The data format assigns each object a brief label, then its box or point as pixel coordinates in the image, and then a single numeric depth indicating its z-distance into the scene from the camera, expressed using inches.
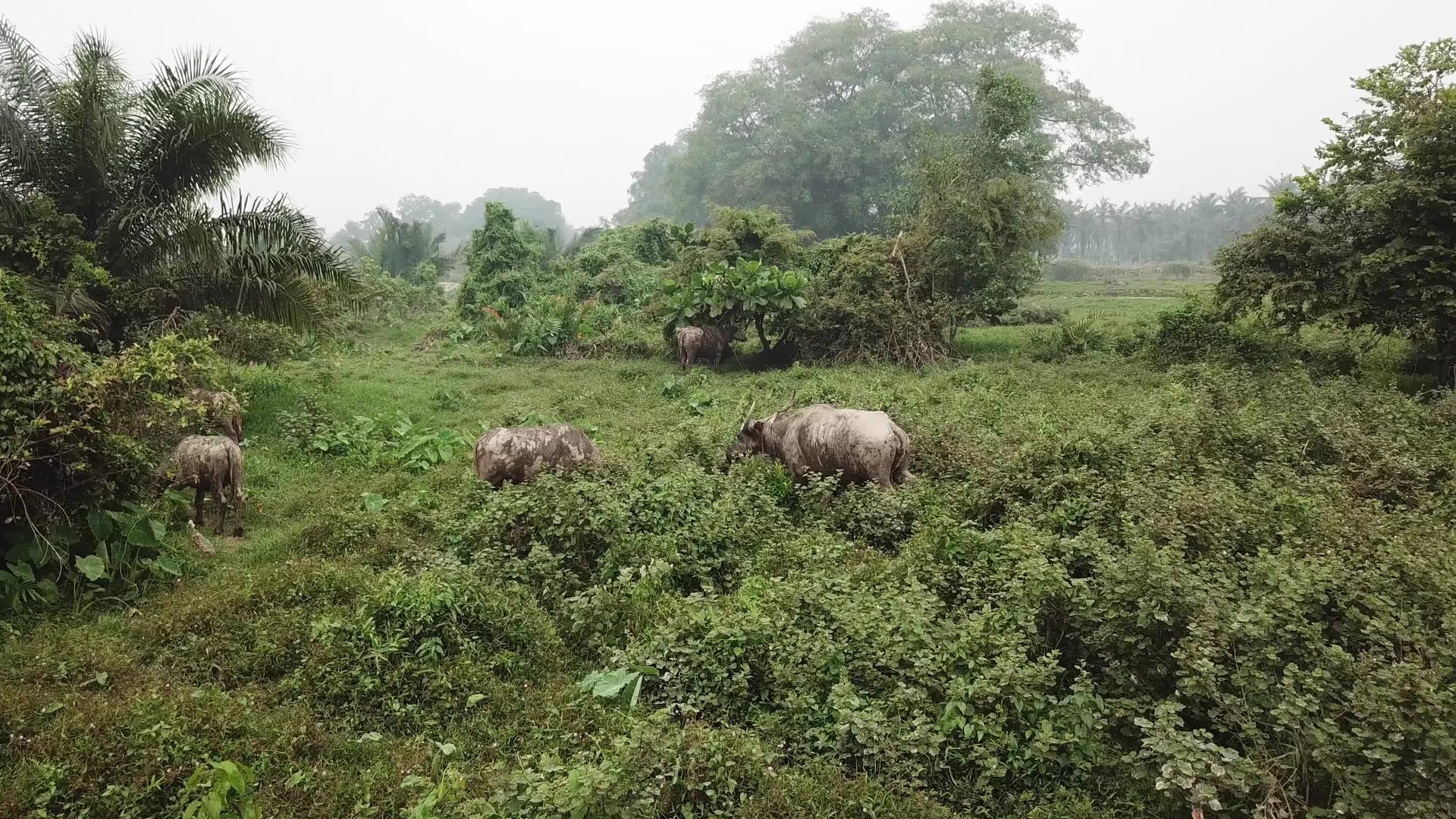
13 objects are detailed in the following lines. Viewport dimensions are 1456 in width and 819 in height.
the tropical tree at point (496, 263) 1099.3
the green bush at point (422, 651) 203.3
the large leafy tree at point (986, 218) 696.4
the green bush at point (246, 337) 475.4
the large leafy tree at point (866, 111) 1786.4
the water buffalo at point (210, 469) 315.3
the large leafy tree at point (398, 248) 1648.6
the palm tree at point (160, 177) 436.1
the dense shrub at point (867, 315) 676.7
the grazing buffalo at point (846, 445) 331.3
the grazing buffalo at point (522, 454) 347.9
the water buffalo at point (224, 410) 342.3
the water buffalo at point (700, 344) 721.0
